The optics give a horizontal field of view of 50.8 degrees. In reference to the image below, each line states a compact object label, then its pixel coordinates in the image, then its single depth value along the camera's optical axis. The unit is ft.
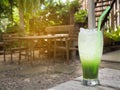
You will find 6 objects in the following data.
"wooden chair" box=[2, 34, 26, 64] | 9.88
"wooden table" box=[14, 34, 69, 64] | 9.04
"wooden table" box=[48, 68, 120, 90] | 1.90
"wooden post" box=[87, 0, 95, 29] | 7.89
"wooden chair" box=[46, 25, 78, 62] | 9.45
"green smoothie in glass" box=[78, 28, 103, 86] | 1.93
